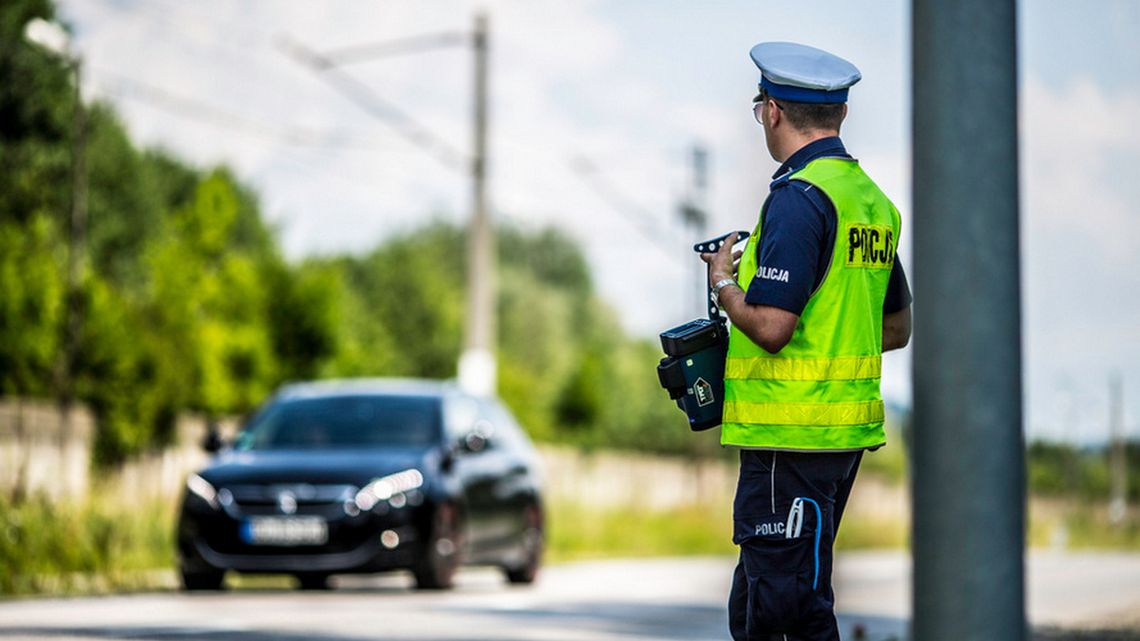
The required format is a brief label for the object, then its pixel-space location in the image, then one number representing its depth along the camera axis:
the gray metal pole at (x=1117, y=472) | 92.46
